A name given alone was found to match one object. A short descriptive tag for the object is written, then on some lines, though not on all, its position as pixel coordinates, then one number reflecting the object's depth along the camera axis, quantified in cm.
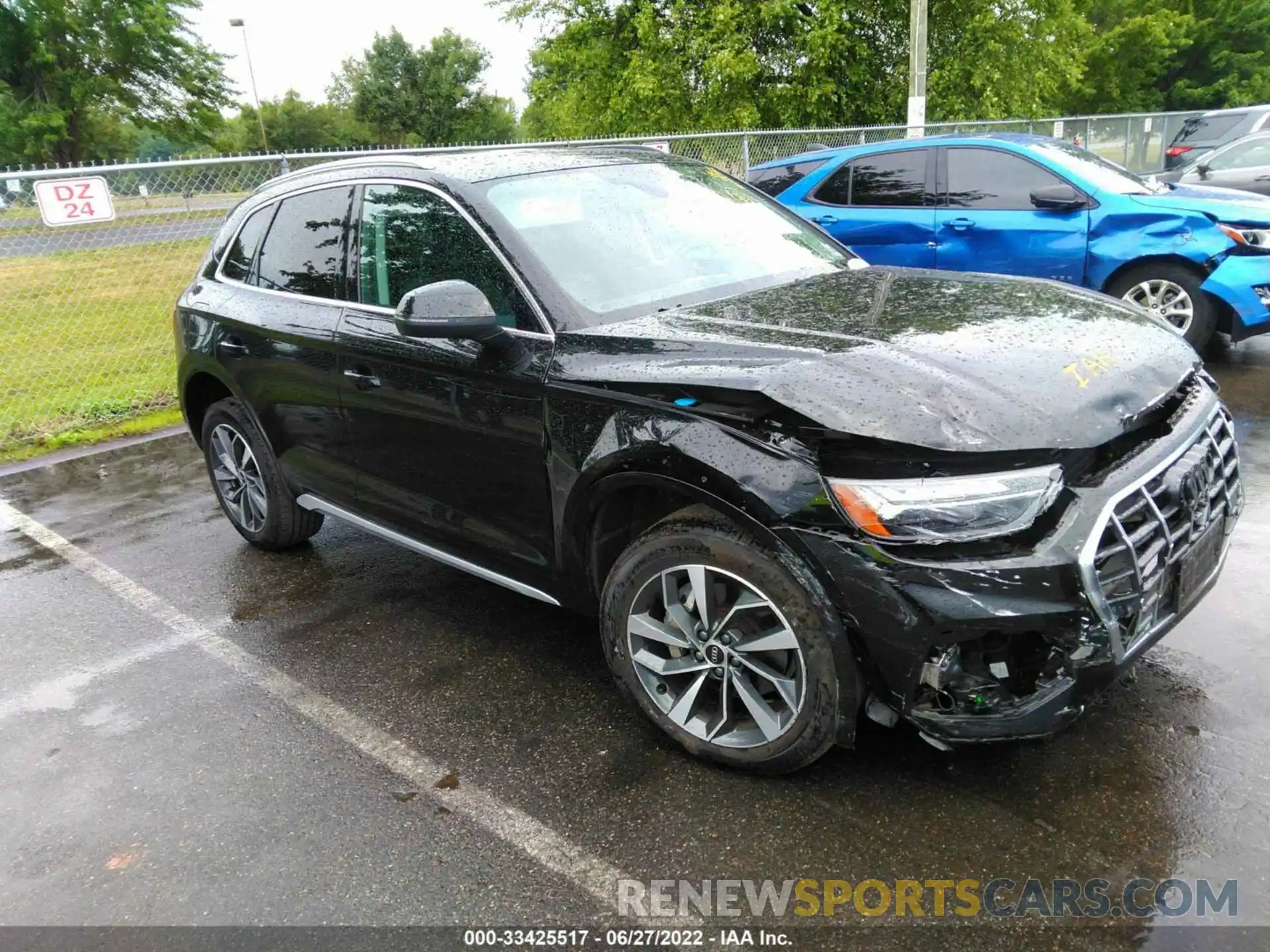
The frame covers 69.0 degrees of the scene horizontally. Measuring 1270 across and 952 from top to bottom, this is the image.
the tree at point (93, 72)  4262
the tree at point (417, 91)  6047
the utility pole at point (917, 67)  1266
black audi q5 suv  226
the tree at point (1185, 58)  3625
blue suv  638
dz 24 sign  677
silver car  1233
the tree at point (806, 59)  1639
